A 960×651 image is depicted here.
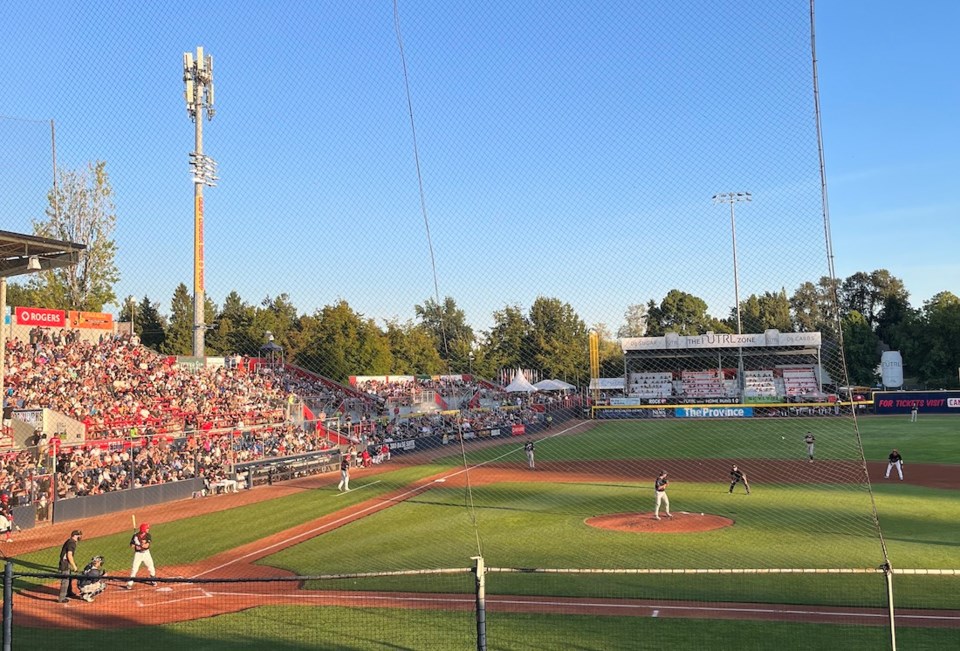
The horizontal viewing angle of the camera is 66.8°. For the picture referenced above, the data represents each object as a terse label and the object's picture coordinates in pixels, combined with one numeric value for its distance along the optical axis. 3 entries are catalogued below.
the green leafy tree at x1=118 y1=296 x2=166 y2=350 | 60.66
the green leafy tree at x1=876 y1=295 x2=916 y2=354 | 75.47
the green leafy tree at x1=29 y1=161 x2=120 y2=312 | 41.84
